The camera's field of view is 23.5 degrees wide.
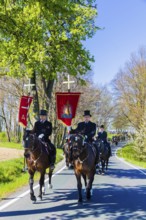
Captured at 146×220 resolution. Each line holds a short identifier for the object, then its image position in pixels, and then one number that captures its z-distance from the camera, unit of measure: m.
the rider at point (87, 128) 11.06
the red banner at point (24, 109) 19.16
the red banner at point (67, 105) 16.53
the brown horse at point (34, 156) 9.71
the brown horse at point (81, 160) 9.84
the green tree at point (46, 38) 10.41
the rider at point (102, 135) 19.42
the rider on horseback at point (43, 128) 11.04
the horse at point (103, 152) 18.81
